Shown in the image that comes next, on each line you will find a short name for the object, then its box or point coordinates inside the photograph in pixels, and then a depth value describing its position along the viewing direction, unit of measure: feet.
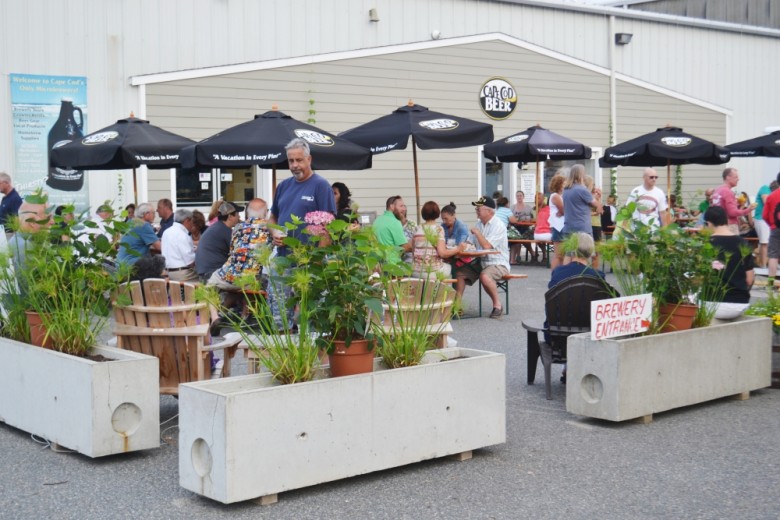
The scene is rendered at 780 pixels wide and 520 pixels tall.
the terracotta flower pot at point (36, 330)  20.31
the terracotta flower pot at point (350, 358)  17.29
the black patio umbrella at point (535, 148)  54.13
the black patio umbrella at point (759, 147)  58.34
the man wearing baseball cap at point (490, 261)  37.27
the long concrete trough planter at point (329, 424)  15.75
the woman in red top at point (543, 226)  55.57
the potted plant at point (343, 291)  17.13
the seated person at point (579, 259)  24.27
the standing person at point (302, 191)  23.36
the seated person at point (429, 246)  32.68
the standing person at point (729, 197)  48.57
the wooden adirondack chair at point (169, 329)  21.27
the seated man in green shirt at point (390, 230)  32.96
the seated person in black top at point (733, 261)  25.39
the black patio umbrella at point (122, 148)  39.14
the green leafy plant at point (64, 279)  19.94
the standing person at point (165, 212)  41.16
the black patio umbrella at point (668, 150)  53.36
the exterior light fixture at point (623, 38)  72.18
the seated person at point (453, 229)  39.11
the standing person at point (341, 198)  36.76
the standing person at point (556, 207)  46.37
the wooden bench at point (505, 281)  37.42
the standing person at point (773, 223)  42.68
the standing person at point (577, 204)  39.99
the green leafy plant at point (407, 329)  18.34
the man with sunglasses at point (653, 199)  43.86
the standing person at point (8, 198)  43.19
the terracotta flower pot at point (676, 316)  22.49
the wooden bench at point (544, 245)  57.88
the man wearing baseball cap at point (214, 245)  34.50
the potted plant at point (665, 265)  22.48
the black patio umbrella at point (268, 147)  34.73
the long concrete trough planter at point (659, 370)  20.79
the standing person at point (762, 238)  52.17
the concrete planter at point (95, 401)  18.11
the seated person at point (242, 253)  31.48
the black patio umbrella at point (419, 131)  40.29
